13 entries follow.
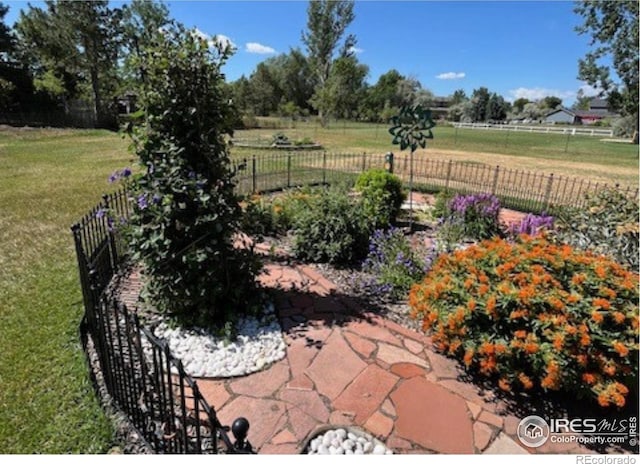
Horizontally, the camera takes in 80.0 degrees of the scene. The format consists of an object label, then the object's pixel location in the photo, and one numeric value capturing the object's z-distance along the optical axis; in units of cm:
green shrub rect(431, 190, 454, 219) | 674
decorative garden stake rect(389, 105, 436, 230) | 595
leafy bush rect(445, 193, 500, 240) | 582
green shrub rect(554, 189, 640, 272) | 410
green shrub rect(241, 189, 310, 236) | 568
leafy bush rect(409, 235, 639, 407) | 228
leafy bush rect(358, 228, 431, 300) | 407
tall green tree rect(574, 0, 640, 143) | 2142
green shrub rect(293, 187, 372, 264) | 478
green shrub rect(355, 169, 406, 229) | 600
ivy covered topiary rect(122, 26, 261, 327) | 293
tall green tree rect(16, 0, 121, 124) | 2489
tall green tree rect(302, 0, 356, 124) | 3672
